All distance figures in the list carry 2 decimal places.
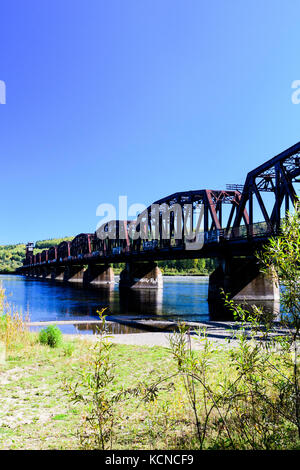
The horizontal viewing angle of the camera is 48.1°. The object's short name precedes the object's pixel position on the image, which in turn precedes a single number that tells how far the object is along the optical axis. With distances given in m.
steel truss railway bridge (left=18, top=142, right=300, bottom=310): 37.22
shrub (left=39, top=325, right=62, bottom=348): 15.67
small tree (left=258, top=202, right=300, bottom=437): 5.42
